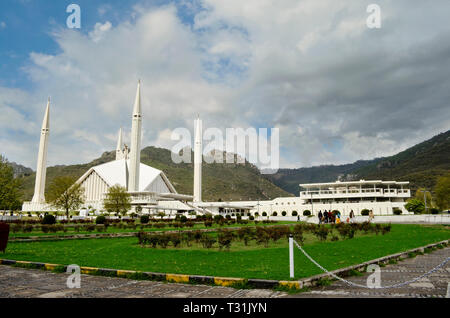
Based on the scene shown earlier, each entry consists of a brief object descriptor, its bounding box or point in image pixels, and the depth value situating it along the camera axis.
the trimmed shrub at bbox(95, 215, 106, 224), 29.06
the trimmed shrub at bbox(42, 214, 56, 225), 26.38
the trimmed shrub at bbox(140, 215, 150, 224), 30.13
